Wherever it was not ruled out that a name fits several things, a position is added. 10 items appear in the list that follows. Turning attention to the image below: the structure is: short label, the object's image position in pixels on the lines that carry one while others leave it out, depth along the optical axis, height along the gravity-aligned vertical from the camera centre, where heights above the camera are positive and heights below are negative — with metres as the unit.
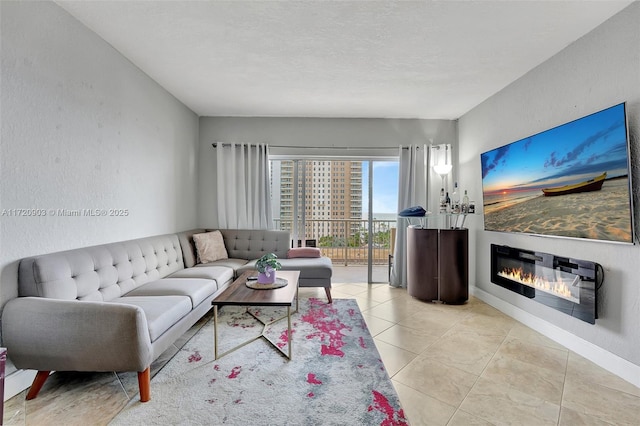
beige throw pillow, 3.55 -0.38
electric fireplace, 2.11 -0.55
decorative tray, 2.40 -0.59
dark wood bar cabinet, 3.44 -0.59
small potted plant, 2.50 -0.47
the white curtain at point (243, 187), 4.17 +0.48
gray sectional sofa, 1.56 -0.61
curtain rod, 4.26 +1.12
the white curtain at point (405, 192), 4.21 +0.41
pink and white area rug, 1.52 -1.08
